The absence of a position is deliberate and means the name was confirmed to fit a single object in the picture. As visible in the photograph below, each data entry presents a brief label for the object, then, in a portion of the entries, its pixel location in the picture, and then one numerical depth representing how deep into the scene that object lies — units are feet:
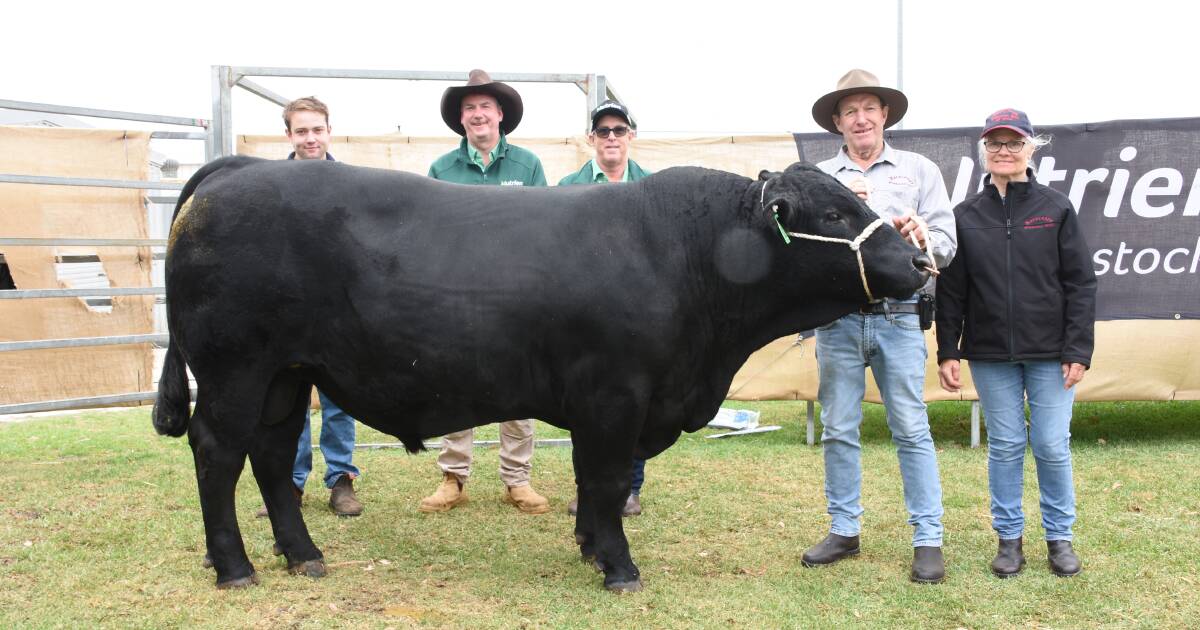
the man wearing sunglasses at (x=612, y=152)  17.52
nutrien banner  23.06
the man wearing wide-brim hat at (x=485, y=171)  18.07
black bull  12.83
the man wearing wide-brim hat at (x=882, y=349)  13.89
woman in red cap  13.75
